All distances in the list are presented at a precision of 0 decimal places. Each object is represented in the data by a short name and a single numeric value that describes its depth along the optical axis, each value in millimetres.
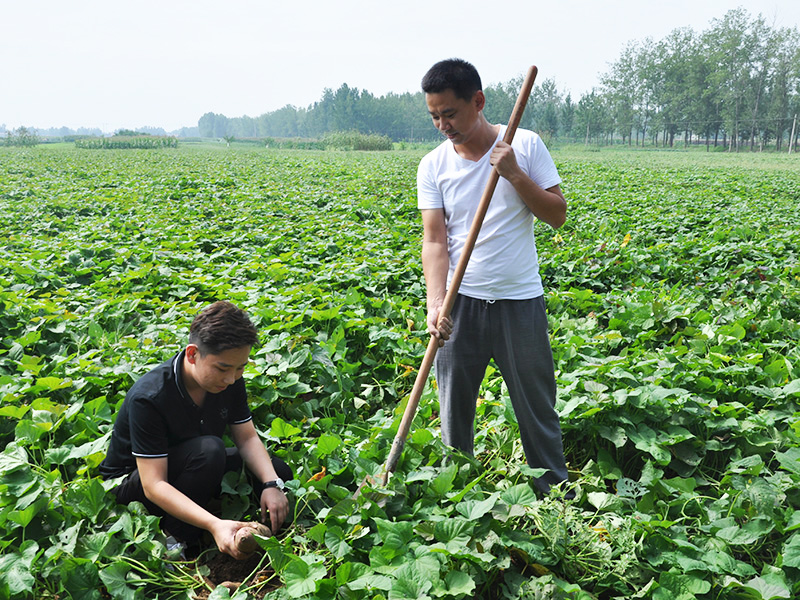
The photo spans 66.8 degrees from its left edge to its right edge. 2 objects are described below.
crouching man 2053
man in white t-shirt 2066
